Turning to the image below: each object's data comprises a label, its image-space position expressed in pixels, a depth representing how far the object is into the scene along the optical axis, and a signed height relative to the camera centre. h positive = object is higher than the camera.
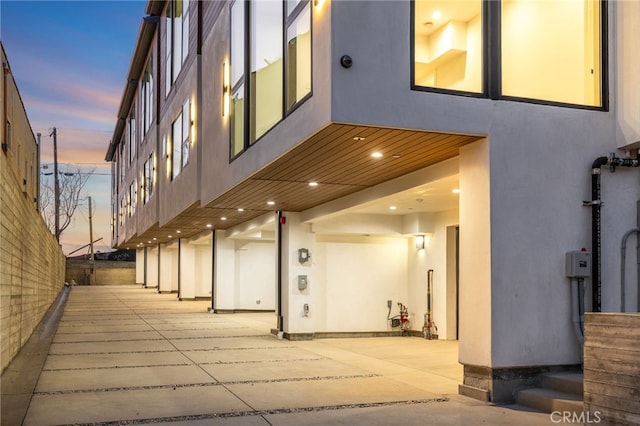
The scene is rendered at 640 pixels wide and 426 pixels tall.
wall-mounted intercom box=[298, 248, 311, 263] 15.70 -0.14
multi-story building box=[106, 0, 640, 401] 7.99 +1.36
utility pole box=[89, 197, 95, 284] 52.10 +0.48
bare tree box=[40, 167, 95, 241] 52.72 +4.11
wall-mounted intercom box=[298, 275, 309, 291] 15.61 -0.73
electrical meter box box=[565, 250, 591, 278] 8.64 -0.18
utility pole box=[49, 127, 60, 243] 48.57 +4.83
